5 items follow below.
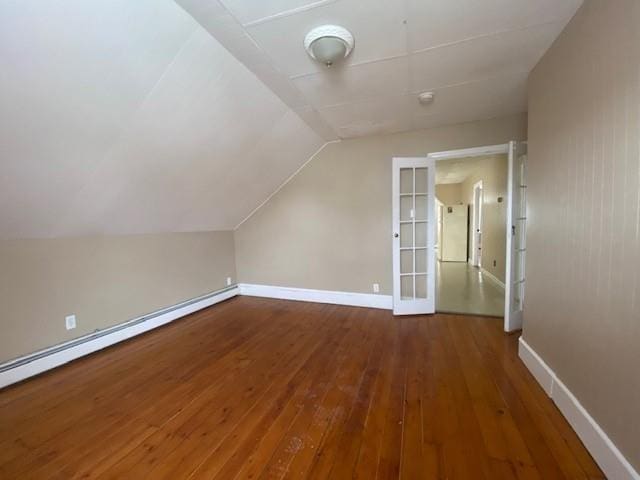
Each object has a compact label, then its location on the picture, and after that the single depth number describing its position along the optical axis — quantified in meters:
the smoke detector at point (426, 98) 2.48
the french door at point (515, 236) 2.71
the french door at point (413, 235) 3.38
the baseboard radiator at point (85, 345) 2.11
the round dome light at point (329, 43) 1.66
